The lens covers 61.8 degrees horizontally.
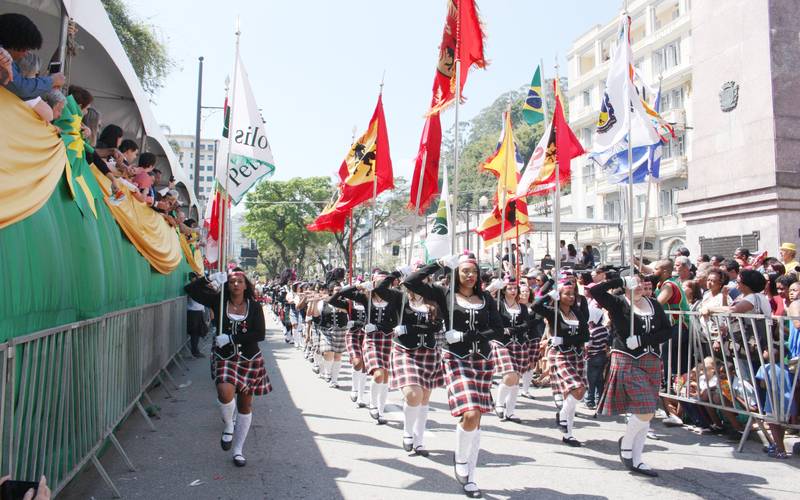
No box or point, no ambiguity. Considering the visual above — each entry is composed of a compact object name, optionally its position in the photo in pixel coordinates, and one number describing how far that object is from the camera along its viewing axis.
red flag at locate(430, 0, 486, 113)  7.59
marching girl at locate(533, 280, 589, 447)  7.55
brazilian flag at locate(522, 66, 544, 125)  12.20
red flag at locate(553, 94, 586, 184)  9.75
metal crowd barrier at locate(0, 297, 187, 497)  3.83
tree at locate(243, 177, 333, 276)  52.72
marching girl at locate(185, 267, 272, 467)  6.53
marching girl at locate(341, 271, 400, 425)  8.78
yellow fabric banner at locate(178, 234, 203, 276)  11.63
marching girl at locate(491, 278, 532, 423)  8.83
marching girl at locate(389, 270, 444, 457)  6.94
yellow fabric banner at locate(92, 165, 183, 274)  6.70
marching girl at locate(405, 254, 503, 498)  5.75
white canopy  5.62
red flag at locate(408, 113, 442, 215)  8.84
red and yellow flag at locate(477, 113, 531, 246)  11.36
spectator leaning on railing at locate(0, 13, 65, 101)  4.14
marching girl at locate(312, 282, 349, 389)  11.73
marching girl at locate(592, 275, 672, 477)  6.28
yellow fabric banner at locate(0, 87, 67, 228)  3.72
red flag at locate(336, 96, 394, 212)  10.45
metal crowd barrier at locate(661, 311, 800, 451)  6.68
